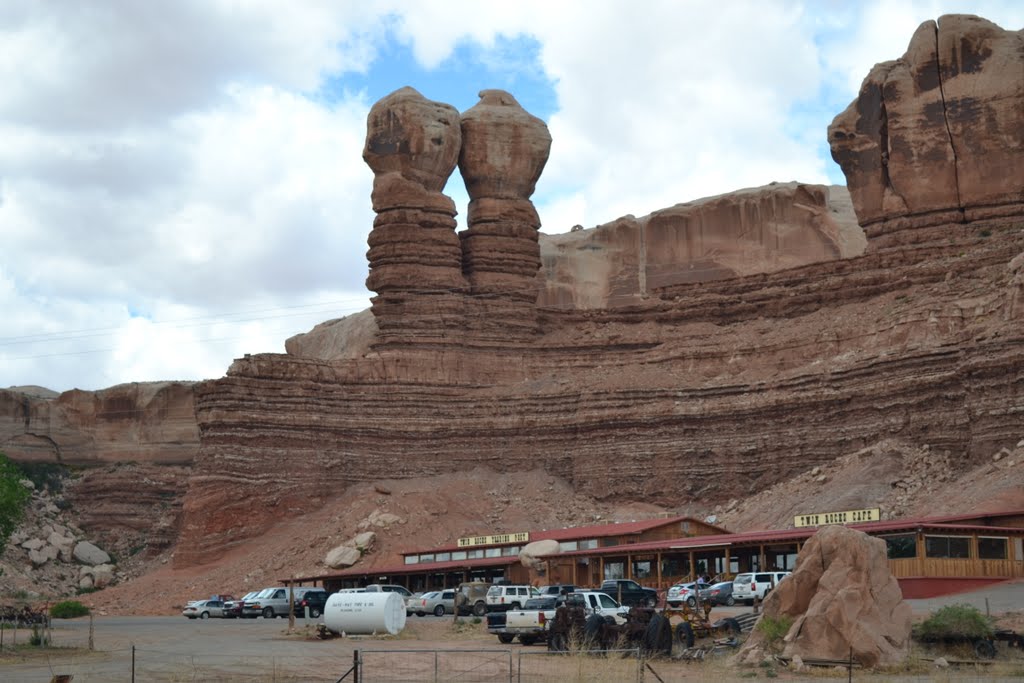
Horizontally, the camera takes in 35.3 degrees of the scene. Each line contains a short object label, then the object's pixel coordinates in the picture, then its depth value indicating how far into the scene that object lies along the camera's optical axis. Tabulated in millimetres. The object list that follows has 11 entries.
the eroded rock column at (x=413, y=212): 91812
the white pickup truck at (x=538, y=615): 41844
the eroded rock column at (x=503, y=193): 95250
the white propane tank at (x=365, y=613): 45625
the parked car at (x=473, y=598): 56688
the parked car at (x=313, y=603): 63719
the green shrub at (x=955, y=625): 35312
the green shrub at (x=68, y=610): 69875
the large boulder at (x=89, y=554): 96262
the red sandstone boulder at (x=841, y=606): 33969
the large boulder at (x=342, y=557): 75938
